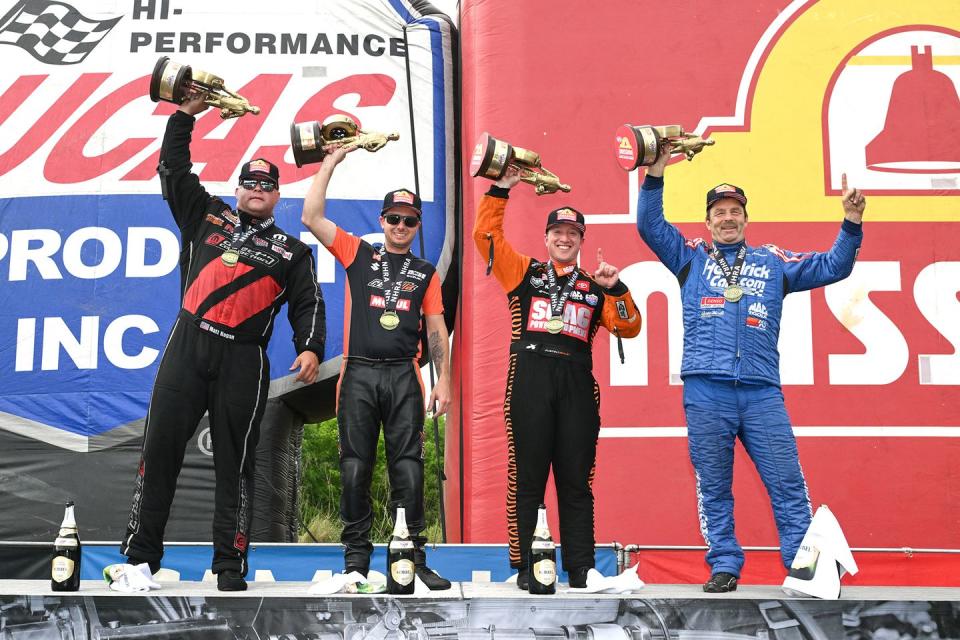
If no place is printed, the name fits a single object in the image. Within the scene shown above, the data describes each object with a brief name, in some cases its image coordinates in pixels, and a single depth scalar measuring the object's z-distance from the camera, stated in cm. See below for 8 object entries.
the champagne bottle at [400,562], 688
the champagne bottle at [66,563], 700
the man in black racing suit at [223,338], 766
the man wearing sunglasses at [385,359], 786
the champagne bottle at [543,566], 704
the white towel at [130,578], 704
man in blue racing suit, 784
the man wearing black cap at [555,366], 789
